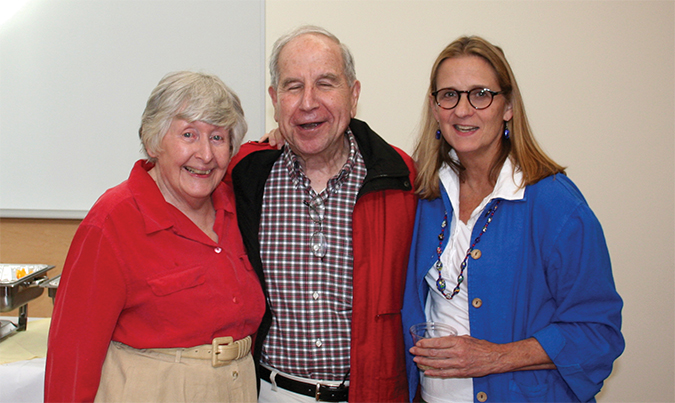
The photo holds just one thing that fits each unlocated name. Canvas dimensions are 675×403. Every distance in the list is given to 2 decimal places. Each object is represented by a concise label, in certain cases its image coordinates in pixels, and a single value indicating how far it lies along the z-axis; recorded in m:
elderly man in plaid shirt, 1.64
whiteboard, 2.93
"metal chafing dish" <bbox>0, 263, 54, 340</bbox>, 2.15
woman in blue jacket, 1.37
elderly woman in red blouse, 1.32
